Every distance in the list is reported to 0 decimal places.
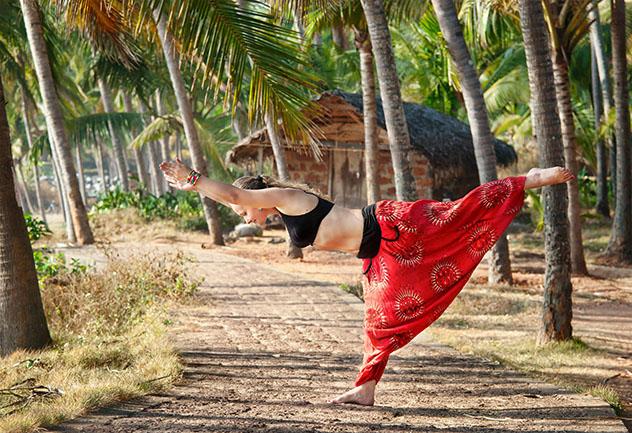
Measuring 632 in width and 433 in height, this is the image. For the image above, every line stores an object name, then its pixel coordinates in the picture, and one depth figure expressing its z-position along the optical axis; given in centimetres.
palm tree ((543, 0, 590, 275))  1129
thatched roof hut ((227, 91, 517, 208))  1878
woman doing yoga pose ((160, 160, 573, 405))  509
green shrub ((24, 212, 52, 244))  1305
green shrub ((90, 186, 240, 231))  2205
